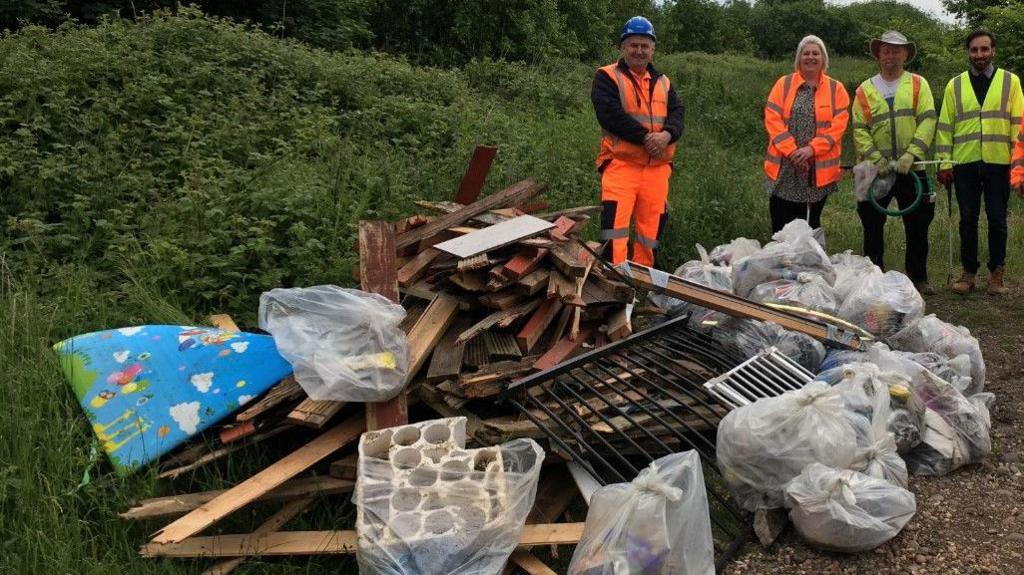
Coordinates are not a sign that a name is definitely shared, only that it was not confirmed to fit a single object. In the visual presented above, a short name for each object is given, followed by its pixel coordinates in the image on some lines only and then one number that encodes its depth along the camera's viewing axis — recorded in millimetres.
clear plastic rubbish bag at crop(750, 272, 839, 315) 4504
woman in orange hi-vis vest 5621
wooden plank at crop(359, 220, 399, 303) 3950
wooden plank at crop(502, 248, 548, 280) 3908
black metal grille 3334
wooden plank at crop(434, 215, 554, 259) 4008
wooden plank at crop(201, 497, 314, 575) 2791
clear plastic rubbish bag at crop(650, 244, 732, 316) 4637
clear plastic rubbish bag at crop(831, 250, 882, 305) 4668
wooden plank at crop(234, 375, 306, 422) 3352
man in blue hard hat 5277
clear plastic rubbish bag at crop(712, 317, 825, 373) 4094
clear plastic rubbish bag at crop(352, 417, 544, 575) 2541
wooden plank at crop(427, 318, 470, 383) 3557
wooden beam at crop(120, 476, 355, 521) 2855
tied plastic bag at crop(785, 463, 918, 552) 2752
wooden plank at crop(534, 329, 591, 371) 3787
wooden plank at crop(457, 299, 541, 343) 3749
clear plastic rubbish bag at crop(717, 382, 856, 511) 2971
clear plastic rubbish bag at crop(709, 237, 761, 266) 5277
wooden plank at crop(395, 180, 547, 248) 4500
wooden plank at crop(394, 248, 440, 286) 4234
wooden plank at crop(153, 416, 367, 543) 2715
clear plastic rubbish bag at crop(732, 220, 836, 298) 4855
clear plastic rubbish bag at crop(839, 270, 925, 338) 4387
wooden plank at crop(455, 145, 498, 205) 5422
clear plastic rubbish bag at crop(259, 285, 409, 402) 3201
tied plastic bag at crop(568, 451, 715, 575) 2525
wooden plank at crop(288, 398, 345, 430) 3221
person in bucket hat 5723
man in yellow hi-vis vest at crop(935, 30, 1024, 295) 5613
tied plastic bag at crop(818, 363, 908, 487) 3037
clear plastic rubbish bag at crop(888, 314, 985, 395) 4102
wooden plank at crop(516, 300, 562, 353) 3869
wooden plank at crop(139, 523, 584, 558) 2822
